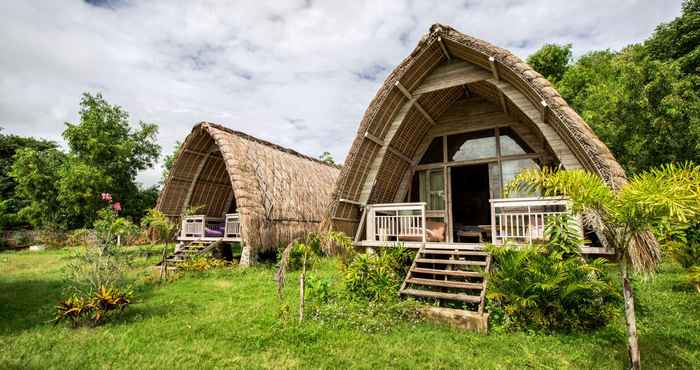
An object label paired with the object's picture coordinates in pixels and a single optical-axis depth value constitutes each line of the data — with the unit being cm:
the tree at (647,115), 966
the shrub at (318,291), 595
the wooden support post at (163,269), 844
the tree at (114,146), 2016
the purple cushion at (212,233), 1189
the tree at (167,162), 2578
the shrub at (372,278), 594
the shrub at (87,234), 605
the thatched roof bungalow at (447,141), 622
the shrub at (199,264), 951
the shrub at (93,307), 493
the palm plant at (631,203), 322
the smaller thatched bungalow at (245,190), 1001
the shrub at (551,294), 462
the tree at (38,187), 1988
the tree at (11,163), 2310
